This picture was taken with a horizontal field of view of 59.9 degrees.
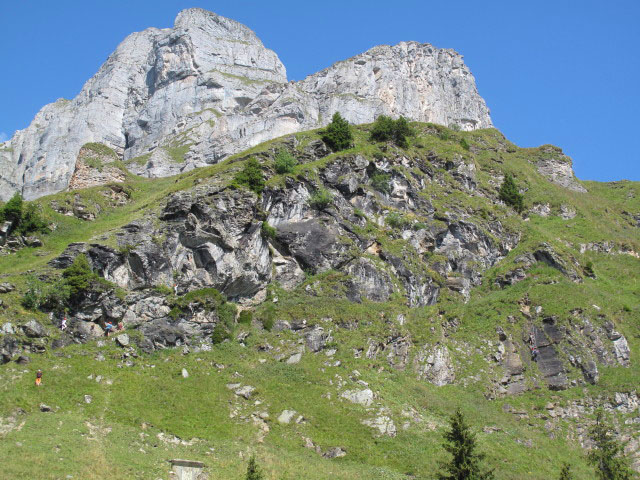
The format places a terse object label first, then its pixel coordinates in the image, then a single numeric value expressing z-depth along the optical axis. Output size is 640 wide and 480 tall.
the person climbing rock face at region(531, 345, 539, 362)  40.53
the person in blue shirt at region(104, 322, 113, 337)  34.41
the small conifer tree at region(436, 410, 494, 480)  24.58
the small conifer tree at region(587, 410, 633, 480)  28.45
